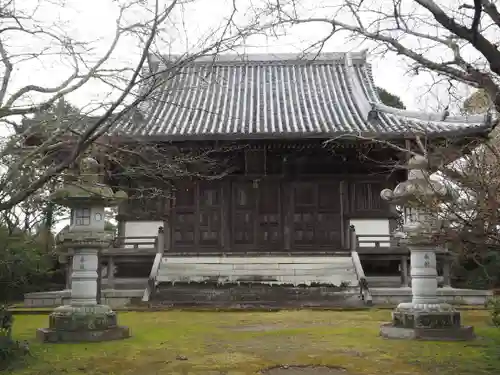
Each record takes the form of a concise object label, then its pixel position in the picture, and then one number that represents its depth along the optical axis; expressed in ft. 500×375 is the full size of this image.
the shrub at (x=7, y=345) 19.77
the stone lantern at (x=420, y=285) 25.80
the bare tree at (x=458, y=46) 12.55
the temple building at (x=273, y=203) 51.83
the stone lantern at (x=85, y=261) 26.17
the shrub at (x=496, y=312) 23.79
